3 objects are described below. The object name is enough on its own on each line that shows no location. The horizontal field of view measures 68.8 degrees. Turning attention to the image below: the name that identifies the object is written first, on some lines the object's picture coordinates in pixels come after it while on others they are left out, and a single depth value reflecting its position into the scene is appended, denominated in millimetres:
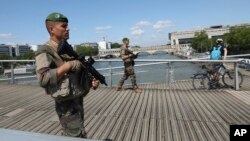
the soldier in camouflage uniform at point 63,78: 1620
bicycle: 5583
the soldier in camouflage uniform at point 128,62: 5471
